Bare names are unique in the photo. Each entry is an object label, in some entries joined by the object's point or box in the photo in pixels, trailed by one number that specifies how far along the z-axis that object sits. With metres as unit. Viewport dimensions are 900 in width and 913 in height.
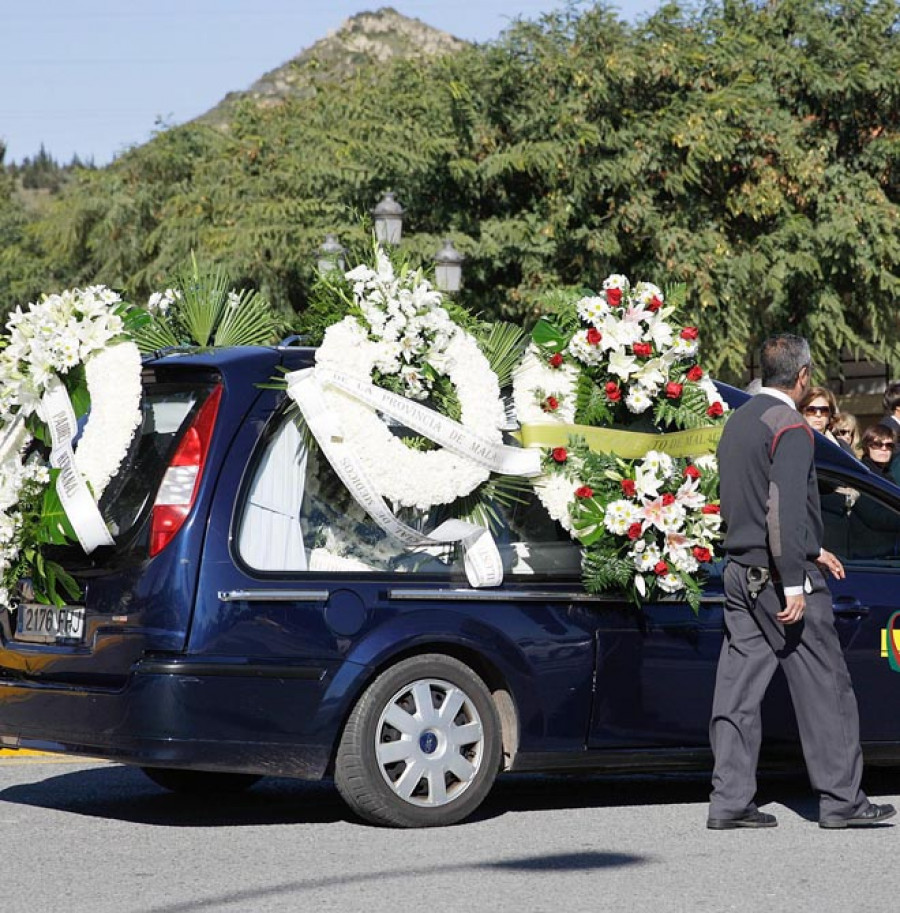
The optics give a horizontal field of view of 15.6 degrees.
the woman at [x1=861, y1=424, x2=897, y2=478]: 17.71
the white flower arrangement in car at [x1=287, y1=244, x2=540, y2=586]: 11.67
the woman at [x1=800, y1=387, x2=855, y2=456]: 16.83
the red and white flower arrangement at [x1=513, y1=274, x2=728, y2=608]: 12.14
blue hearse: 11.16
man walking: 11.70
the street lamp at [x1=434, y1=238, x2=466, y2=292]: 28.92
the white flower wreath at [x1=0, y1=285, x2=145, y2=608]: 11.60
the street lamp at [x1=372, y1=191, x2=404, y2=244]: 28.34
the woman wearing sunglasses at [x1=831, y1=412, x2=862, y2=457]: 17.57
